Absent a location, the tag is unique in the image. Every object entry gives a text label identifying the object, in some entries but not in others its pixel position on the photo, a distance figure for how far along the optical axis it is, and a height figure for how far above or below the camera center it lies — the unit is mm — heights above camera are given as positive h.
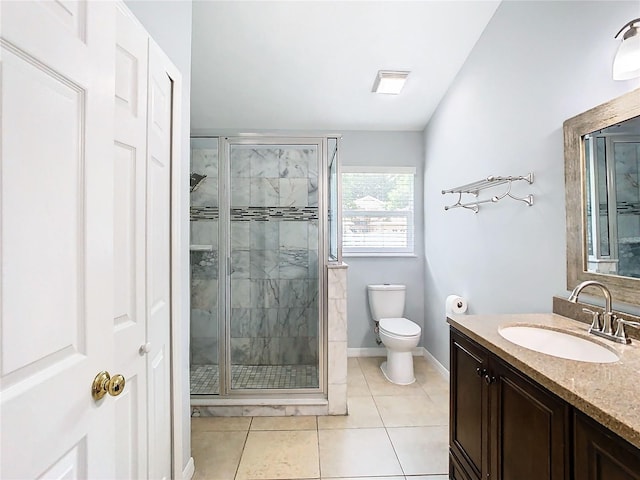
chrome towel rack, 1868 +367
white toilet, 2727 -750
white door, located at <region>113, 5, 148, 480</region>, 1062 +12
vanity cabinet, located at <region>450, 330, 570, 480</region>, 931 -632
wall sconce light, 1161 +680
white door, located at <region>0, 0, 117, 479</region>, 562 +15
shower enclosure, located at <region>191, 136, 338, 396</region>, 2502 -102
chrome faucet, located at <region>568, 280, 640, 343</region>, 1200 -315
